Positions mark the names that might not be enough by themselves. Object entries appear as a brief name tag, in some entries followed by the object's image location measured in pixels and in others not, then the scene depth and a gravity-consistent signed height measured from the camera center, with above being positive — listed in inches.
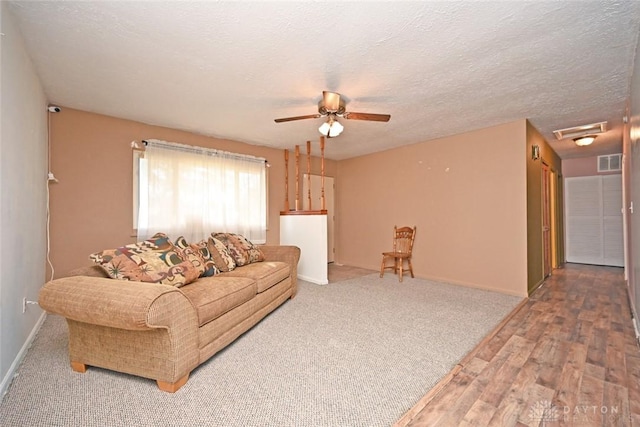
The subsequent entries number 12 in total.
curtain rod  141.9 +37.9
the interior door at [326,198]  218.7 +14.4
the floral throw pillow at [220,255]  112.0 -16.8
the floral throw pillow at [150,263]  75.2 -14.0
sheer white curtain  140.2 +13.1
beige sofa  57.9 -26.1
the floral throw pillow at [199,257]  98.7 -15.5
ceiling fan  104.5 +40.6
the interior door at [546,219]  172.4 -3.6
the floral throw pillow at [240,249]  120.0 -15.4
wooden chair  175.9 -23.1
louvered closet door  210.5 -5.5
